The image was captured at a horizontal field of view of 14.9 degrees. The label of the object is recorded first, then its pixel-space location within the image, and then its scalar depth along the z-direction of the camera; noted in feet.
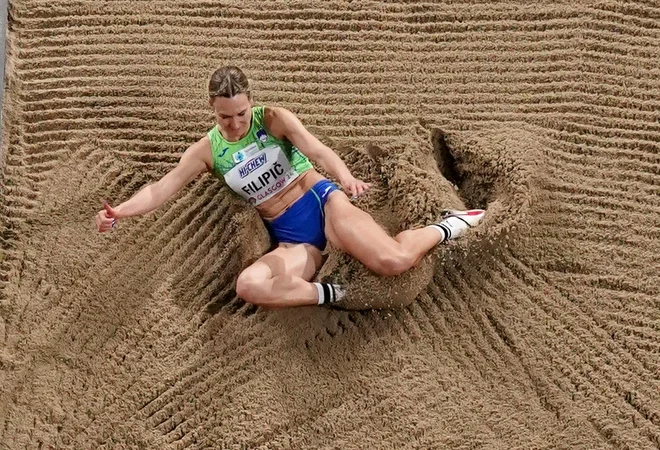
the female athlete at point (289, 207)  33.48
